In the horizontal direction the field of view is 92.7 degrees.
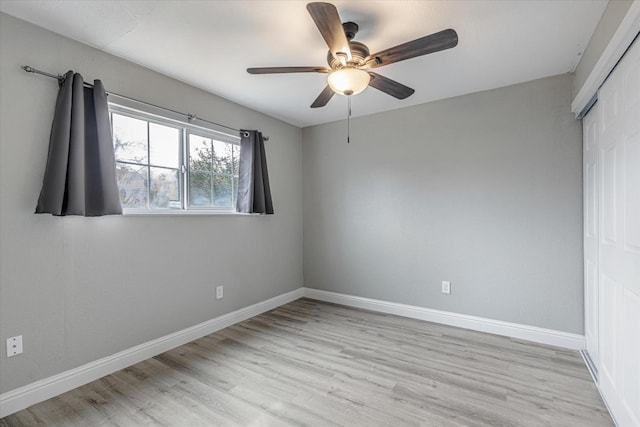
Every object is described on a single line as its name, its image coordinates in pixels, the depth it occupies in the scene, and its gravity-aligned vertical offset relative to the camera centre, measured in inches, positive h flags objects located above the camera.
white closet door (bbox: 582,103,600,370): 84.5 -4.8
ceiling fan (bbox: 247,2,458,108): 59.3 +35.4
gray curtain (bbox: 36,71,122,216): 73.9 +14.8
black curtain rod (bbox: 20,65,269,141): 73.4 +35.2
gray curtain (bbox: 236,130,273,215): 126.0 +16.0
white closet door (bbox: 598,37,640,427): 57.1 -6.0
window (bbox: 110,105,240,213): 93.6 +17.7
